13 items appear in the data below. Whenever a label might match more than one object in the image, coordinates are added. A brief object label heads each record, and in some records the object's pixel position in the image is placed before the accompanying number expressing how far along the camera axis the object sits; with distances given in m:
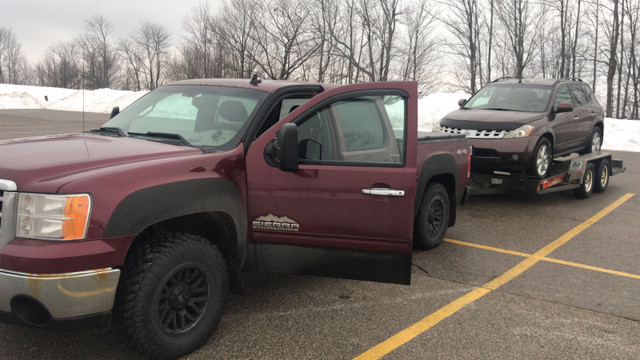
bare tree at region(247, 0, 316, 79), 35.16
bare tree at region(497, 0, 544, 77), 34.59
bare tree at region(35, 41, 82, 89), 60.39
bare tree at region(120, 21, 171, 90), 69.25
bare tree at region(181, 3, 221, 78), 38.62
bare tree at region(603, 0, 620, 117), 32.28
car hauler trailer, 8.27
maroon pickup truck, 2.79
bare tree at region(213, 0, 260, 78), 36.00
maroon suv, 8.30
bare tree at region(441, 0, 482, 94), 35.56
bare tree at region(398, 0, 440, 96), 39.72
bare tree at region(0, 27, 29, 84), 81.88
